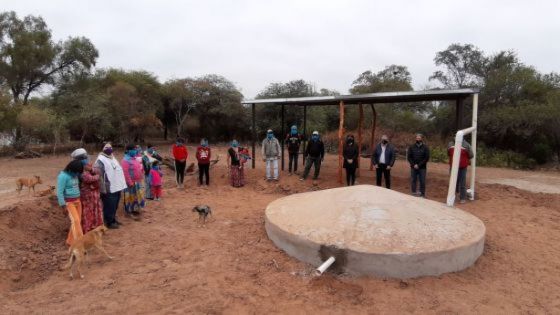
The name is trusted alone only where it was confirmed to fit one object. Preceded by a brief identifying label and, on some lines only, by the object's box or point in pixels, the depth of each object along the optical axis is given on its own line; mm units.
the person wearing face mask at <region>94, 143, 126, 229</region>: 5785
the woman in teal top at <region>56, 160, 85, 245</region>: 4984
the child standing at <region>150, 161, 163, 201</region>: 8000
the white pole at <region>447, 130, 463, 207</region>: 6520
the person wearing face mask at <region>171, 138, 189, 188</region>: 9148
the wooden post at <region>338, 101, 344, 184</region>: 9498
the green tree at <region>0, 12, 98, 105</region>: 19453
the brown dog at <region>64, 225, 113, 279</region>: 4426
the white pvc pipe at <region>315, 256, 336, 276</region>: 4324
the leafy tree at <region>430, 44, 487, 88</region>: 23344
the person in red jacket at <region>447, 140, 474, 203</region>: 7691
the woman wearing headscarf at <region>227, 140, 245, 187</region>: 9719
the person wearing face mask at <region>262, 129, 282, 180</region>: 9797
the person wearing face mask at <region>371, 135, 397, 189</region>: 8234
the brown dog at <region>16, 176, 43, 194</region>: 8507
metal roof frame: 8258
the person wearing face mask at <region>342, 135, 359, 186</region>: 8781
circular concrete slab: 4400
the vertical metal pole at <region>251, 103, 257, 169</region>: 11598
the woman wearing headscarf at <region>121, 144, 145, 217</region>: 6551
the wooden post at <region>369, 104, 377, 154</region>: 11819
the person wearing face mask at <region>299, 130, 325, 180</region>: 9641
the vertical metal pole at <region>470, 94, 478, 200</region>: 7766
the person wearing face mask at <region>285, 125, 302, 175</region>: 10461
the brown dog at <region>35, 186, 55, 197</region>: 7410
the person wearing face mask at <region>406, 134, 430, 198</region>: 7898
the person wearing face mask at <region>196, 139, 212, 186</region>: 9328
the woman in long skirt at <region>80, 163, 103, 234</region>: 5430
